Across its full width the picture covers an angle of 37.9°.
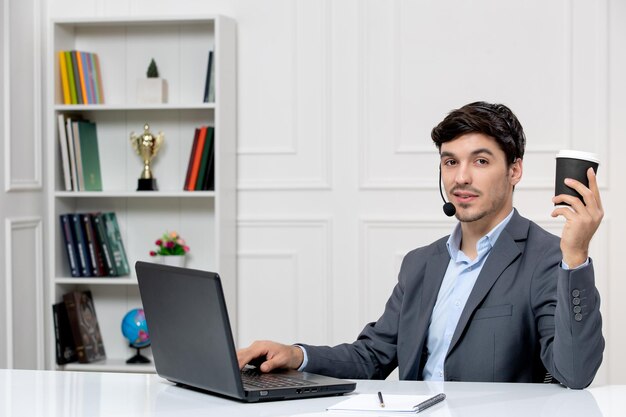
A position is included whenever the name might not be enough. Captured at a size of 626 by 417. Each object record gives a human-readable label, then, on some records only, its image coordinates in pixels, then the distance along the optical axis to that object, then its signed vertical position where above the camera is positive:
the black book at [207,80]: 4.12 +0.54
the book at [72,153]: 4.20 +0.21
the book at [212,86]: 4.11 +0.51
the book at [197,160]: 4.11 +0.18
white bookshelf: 4.15 +0.21
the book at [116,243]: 4.27 -0.21
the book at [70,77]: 4.20 +0.57
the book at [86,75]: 4.21 +0.58
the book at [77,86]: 4.22 +0.53
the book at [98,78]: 4.30 +0.58
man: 2.17 -0.24
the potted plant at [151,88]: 4.18 +0.51
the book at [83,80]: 4.21 +0.55
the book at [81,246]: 4.22 -0.22
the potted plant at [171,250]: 4.14 -0.23
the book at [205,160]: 4.10 +0.18
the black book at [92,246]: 4.23 -0.22
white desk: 1.73 -0.41
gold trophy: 4.20 +0.23
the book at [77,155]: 4.21 +0.20
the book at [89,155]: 4.24 +0.21
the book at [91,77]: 4.24 +0.57
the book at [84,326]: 4.21 -0.60
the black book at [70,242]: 4.22 -0.20
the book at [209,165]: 4.10 +0.15
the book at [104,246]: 4.23 -0.22
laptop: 1.78 -0.30
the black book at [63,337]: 4.15 -0.63
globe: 4.20 -0.60
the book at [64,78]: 4.19 +0.56
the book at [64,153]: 4.20 +0.21
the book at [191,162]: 4.13 +0.17
